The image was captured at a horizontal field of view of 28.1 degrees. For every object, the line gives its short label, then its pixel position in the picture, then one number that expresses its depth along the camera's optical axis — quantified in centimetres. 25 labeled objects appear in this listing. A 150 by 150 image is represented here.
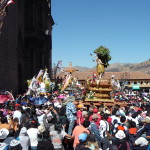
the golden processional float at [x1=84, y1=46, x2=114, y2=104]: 2169
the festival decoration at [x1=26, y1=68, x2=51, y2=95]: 2027
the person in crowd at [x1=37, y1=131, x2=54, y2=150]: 582
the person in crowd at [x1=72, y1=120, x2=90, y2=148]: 783
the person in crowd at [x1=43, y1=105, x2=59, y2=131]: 788
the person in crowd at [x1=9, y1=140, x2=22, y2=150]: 550
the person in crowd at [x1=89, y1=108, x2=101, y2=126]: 936
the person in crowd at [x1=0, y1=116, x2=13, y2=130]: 769
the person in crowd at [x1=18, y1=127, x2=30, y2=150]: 693
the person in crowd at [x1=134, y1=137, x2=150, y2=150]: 675
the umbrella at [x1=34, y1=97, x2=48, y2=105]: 1382
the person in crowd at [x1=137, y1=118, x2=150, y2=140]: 782
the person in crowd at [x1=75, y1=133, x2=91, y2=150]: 632
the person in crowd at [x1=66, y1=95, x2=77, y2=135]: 1009
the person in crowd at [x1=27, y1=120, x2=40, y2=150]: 735
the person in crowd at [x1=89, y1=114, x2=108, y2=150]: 852
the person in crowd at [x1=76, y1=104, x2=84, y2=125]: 1003
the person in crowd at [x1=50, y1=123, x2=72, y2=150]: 731
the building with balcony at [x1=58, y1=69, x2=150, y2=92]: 9048
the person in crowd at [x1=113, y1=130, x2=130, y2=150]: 657
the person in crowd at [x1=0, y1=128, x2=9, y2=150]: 622
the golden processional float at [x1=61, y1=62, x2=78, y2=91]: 3472
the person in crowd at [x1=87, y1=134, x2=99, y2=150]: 647
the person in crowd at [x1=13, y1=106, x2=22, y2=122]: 1056
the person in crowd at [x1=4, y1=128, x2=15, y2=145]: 630
